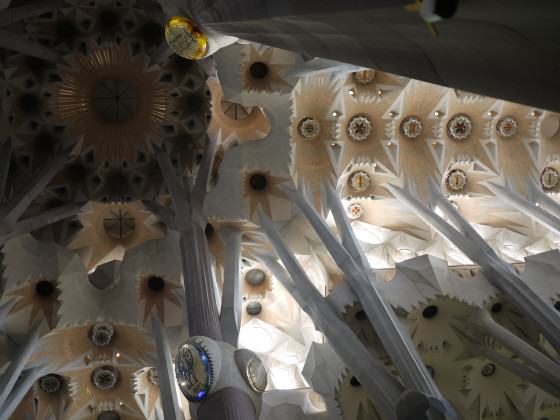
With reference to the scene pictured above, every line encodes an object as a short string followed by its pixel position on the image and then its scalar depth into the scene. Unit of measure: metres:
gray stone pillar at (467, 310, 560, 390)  8.61
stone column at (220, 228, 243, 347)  7.89
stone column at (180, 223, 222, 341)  7.68
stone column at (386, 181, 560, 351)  8.87
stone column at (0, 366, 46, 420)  10.23
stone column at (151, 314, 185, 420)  9.81
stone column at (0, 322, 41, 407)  10.02
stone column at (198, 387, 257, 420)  6.37
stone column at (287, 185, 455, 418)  7.21
